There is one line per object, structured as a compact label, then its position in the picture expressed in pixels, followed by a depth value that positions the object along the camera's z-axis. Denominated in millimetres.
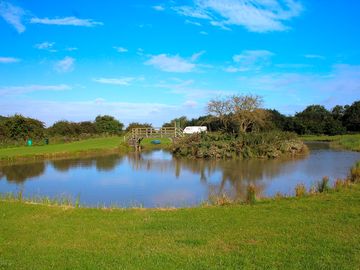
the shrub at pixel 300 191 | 11375
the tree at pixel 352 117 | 68188
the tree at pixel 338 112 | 73906
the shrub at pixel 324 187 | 11945
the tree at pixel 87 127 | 65438
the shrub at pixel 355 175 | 14132
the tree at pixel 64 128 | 60203
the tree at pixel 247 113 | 44625
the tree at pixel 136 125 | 74688
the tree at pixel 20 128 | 43897
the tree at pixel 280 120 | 69875
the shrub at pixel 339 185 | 11967
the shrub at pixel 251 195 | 10516
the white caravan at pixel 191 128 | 76088
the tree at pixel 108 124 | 75375
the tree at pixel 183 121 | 90762
